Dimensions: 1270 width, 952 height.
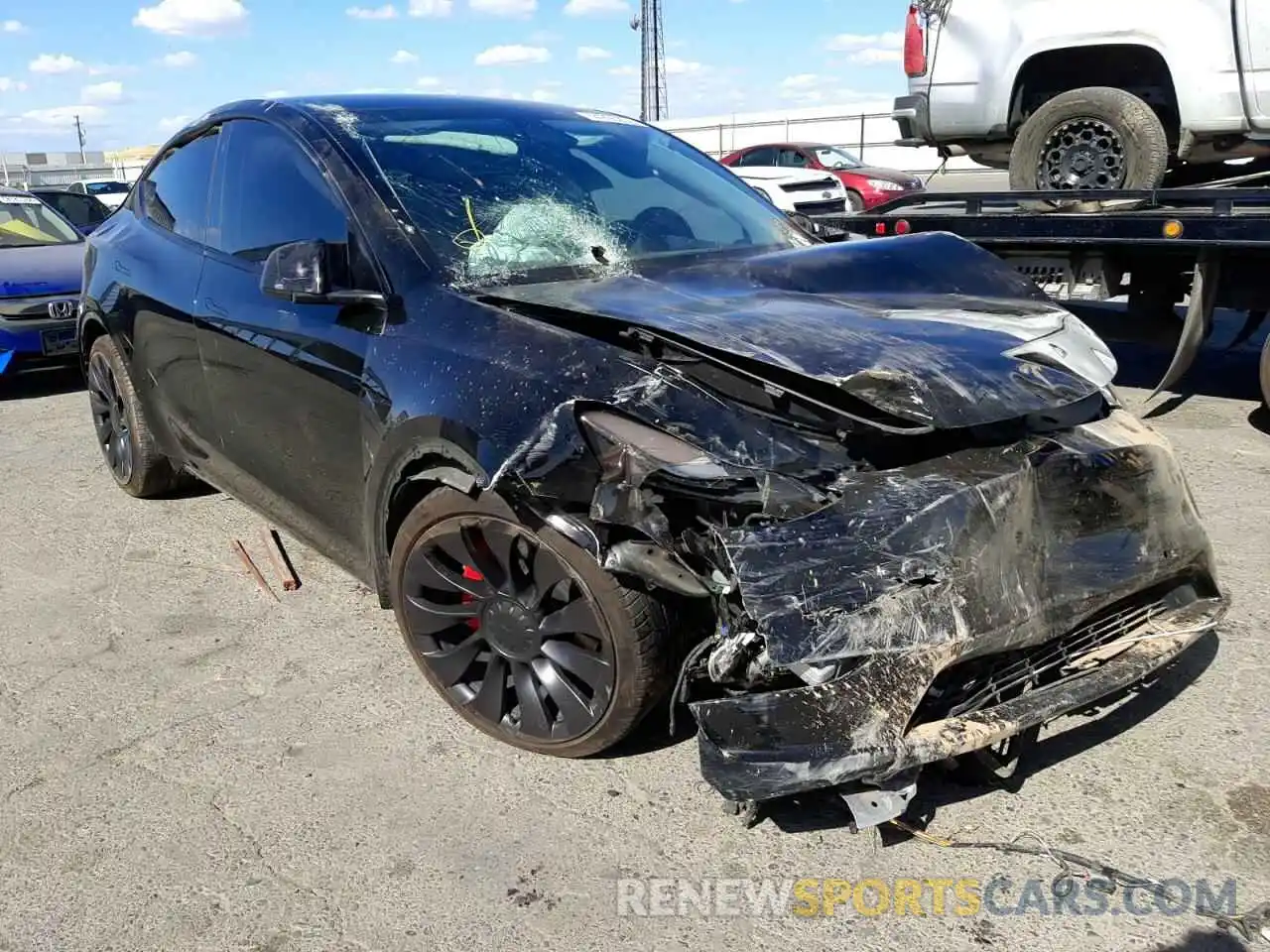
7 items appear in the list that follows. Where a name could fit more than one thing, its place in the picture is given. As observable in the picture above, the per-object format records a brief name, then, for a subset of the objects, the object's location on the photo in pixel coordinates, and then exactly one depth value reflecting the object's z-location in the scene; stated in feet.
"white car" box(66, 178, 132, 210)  91.48
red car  57.67
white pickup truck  20.24
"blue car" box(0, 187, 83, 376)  24.31
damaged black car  7.31
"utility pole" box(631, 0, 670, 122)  153.48
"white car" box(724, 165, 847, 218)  51.11
